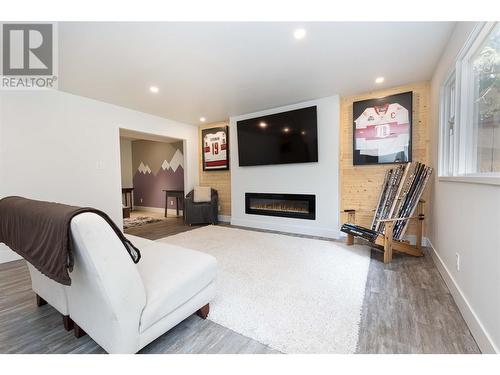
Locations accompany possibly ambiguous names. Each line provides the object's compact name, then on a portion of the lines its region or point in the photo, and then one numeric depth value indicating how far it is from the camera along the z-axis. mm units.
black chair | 4785
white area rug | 1375
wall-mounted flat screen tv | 3797
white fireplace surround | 3656
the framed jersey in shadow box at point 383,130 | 3160
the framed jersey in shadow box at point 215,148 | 5000
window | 1491
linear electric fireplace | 3941
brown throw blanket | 917
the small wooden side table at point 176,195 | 5942
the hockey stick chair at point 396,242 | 2551
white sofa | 937
